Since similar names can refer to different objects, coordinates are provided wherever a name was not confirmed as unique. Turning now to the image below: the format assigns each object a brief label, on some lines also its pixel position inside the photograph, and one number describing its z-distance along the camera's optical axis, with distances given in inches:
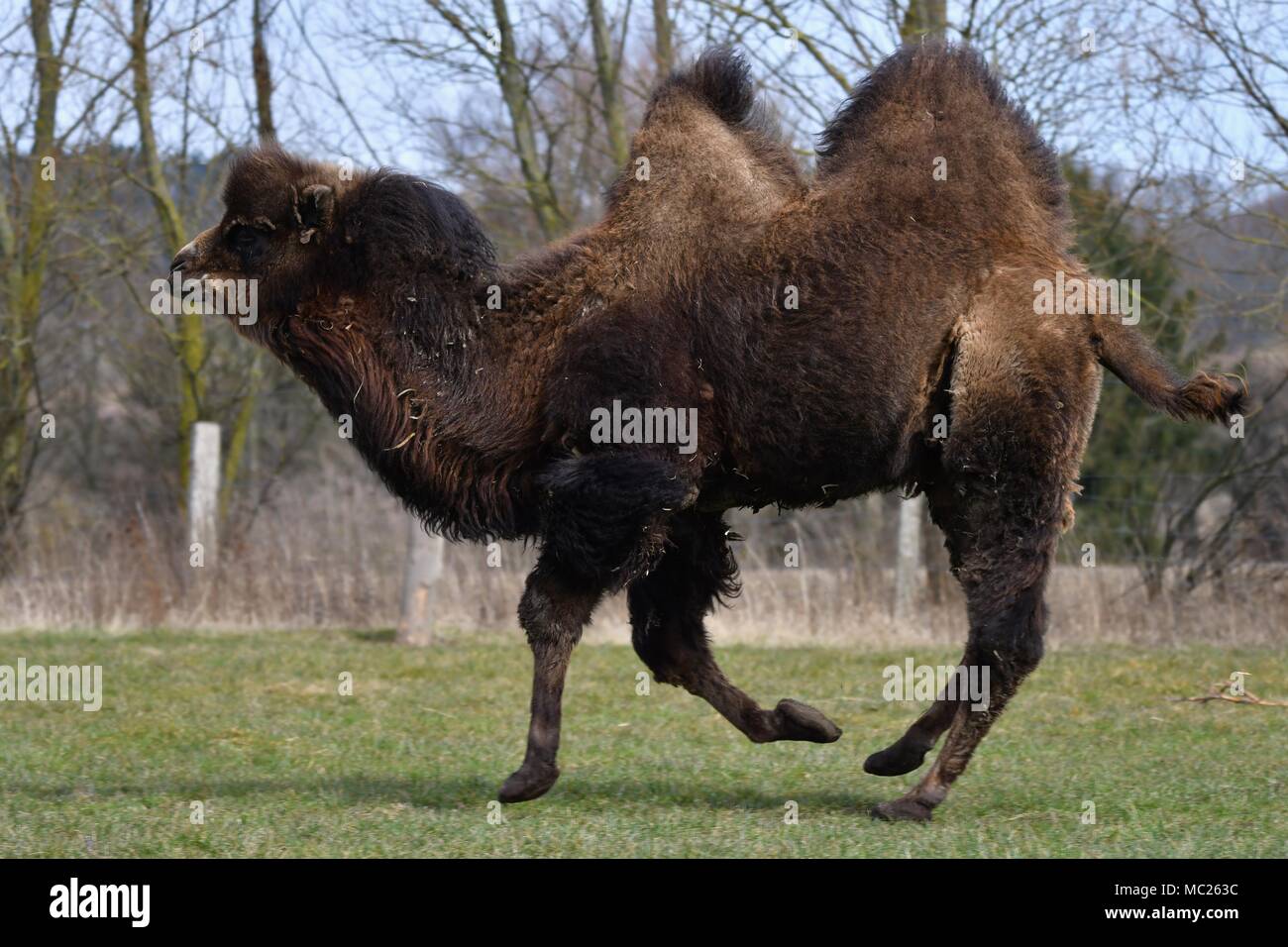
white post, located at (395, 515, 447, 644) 598.2
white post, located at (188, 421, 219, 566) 676.7
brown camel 249.9
